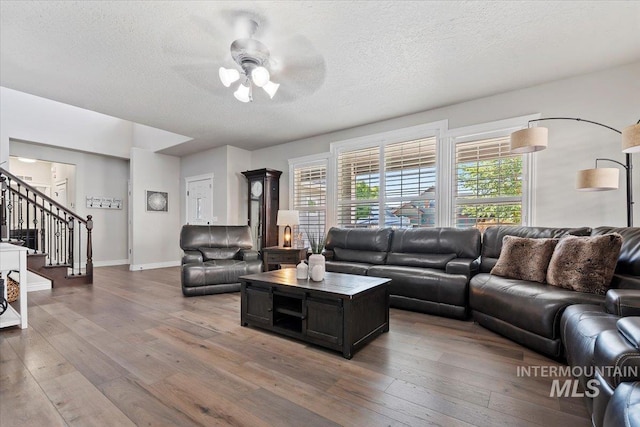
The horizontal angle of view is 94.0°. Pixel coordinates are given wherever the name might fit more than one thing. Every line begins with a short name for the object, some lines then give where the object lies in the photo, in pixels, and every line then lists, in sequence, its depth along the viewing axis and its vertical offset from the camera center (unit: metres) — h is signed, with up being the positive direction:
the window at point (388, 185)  4.36 +0.40
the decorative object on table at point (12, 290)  3.64 -0.97
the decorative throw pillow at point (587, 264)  2.26 -0.43
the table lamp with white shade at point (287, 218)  4.98 -0.13
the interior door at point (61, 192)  6.95 +0.45
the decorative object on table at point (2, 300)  2.77 -0.83
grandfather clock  5.80 +0.13
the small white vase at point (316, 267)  2.72 -0.53
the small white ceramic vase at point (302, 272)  2.81 -0.58
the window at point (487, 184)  3.70 +0.33
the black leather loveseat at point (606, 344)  1.12 -0.62
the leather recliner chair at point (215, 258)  4.01 -0.73
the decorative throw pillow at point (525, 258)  2.69 -0.46
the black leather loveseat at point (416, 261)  3.12 -0.65
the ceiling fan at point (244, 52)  2.42 +1.50
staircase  4.32 -0.42
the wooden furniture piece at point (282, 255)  4.88 -0.74
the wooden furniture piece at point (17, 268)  2.73 -0.53
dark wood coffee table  2.25 -0.83
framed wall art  6.75 +0.23
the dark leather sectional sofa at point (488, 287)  1.23 -0.66
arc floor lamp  2.67 +0.35
